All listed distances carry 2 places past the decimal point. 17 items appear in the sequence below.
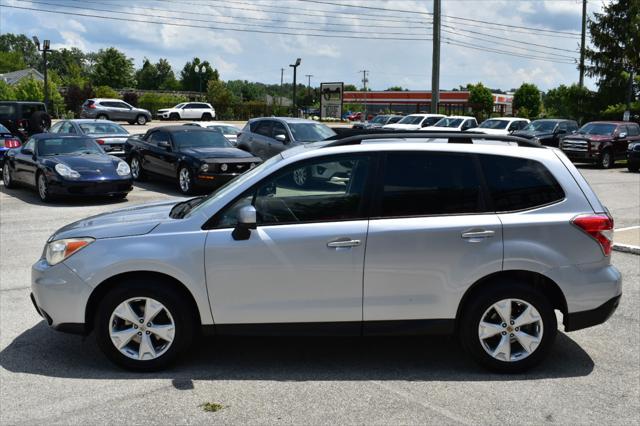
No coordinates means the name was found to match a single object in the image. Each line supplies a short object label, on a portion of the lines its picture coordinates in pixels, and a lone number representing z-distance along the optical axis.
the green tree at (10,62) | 132.81
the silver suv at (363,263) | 4.70
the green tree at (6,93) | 53.09
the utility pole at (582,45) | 44.91
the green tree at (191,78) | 122.81
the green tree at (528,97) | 95.19
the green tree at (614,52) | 42.81
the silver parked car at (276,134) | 17.77
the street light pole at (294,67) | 40.25
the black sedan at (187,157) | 15.30
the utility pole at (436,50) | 31.14
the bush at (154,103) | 67.44
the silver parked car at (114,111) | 44.59
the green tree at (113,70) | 98.19
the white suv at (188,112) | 52.88
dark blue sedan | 13.58
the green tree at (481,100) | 85.38
